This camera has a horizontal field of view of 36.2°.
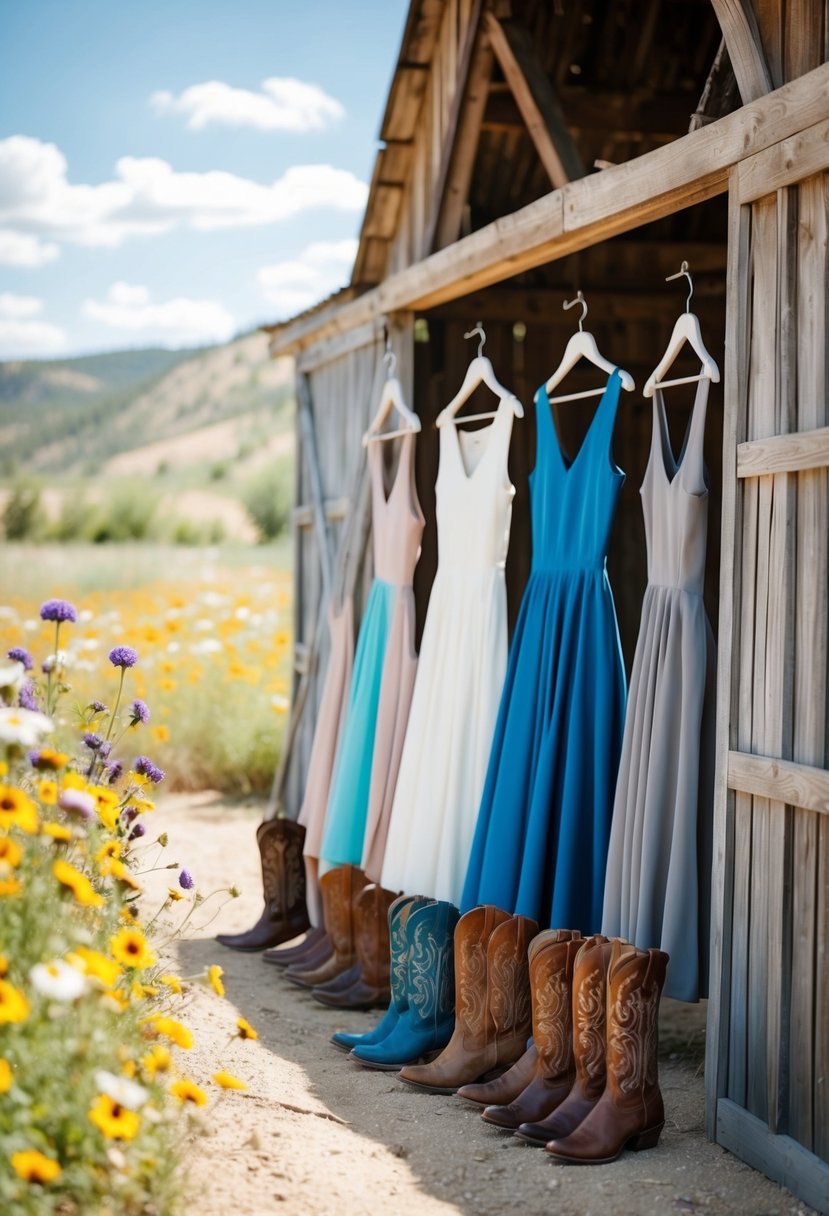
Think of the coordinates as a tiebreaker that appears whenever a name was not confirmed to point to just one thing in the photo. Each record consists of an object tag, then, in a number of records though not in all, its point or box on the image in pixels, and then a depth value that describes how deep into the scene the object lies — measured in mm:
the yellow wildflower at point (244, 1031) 2690
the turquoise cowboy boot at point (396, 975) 4027
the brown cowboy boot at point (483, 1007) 3707
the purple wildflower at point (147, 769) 3487
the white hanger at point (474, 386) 4304
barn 2965
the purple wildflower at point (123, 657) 3479
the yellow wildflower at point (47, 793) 2523
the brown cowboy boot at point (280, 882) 5516
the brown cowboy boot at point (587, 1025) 3268
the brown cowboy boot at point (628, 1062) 3160
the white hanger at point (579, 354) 3852
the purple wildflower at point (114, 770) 3662
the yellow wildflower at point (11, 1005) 2043
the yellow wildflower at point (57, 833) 2369
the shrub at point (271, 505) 31922
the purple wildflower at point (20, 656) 3266
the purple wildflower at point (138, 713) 3408
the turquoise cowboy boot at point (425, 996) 3971
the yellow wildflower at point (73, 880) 2250
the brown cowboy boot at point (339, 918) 4809
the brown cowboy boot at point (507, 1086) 3529
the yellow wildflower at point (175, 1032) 2486
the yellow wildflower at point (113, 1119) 2078
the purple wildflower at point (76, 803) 2346
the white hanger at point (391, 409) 5016
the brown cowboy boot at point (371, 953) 4602
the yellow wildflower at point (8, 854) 2221
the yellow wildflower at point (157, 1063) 2406
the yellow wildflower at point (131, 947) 2482
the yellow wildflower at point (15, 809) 2270
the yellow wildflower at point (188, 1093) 2383
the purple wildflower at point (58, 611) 3365
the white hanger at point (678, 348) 3465
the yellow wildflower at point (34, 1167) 1953
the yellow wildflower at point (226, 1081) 2496
